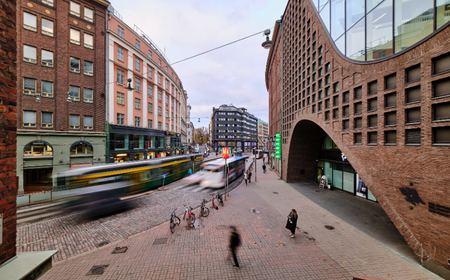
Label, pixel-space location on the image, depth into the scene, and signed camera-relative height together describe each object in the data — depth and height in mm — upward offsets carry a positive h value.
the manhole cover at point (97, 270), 6289 -4899
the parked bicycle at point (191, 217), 9866 -4438
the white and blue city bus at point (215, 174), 18266 -3637
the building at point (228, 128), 98312 +7322
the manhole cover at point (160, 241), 8172 -4906
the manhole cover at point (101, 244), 8070 -4965
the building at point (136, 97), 24375 +7345
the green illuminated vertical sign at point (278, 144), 25250 -462
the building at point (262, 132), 150500 +8802
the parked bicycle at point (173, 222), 9162 -4623
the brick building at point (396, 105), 6453 +1915
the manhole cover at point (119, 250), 7505 -4919
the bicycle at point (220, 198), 13117 -4497
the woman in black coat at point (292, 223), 8556 -4119
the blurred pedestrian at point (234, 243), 6500 -3926
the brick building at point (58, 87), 17828 +6106
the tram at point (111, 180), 11391 -3143
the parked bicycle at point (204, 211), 11172 -4677
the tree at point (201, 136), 114625 +3044
